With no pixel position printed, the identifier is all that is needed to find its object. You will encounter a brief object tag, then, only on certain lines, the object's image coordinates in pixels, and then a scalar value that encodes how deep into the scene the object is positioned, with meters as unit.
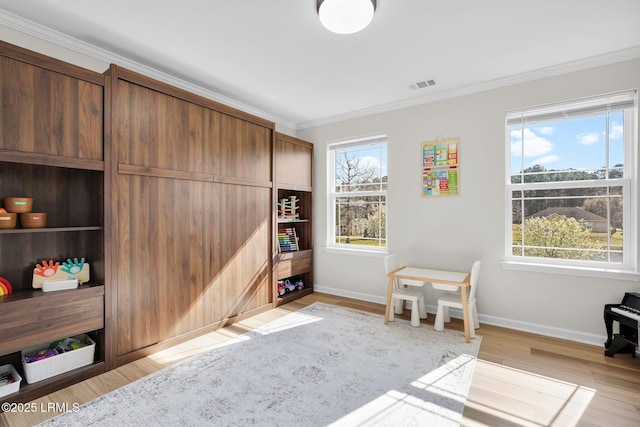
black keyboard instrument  2.38
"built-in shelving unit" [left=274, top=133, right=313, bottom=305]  3.97
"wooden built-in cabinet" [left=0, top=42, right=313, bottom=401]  2.00
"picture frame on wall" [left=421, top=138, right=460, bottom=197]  3.47
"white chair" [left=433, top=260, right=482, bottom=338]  2.95
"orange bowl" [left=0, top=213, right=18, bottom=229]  1.95
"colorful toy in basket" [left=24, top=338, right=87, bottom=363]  2.08
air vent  3.24
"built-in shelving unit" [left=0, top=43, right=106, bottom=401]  1.92
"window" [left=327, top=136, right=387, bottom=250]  4.14
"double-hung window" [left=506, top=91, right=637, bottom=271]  2.73
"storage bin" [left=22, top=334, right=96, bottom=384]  2.00
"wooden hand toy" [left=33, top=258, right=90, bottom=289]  2.17
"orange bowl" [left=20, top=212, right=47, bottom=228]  2.06
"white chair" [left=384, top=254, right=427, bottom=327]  3.20
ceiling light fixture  1.92
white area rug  1.81
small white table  2.85
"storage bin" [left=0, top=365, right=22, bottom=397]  1.86
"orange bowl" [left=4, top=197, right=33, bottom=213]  2.01
